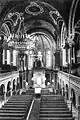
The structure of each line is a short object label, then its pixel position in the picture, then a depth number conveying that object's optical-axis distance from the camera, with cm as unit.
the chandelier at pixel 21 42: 1847
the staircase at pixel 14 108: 1309
